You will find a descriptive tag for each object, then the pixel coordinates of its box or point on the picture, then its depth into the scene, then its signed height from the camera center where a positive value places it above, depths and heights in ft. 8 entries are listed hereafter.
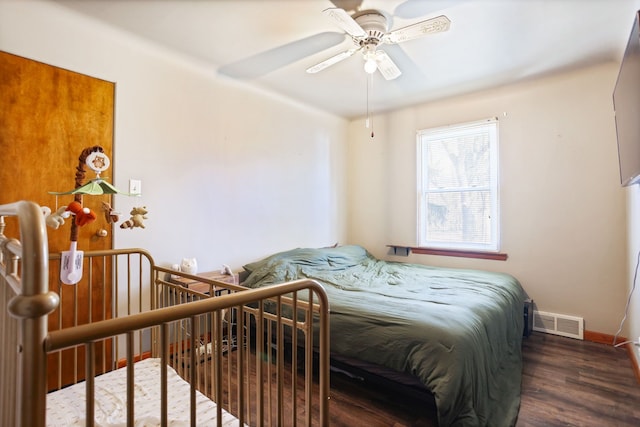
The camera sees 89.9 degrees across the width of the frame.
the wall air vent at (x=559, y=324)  9.65 -3.38
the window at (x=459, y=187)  11.31 +1.08
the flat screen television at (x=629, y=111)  4.97 +1.84
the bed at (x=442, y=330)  5.32 -2.22
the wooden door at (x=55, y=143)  6.14 +1.54
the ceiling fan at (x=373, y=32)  6.03 +3.80
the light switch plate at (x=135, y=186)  7.81 +0.77
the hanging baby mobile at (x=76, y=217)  4.33 +0.01
